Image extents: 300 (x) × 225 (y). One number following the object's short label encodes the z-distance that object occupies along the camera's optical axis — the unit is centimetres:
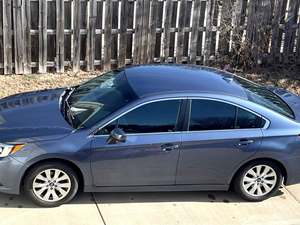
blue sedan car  649
